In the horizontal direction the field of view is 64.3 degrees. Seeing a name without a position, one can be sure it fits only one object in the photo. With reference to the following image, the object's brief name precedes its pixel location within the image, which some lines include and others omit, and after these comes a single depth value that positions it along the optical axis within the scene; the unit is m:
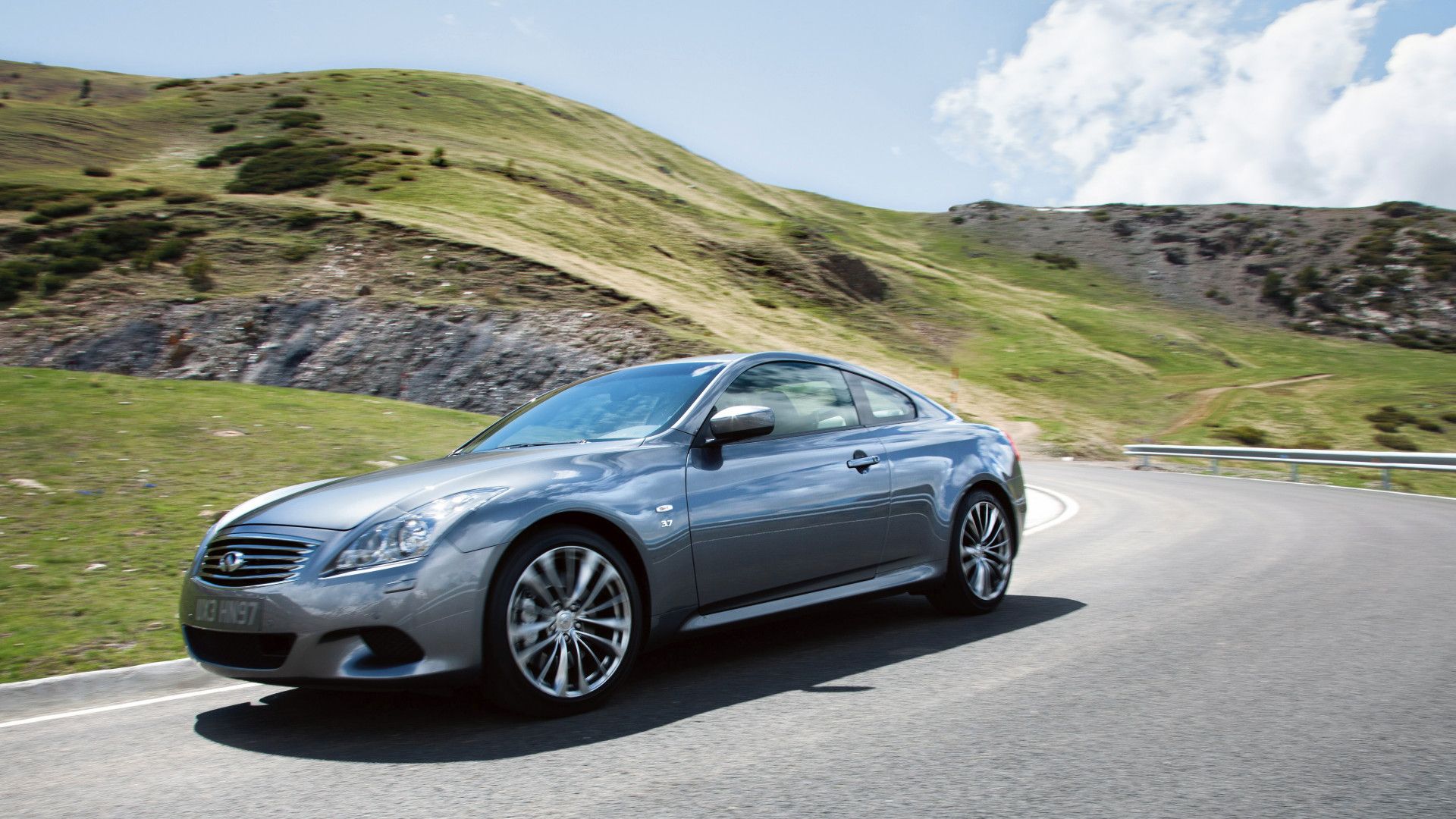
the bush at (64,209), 32.69
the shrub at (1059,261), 97.38
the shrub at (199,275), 29.45
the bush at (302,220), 34.29
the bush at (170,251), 30.42
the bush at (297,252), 32.19
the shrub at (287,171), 42.91
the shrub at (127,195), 35.15
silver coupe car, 4.43
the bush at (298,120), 58.31
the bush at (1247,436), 38.06
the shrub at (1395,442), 36.55
